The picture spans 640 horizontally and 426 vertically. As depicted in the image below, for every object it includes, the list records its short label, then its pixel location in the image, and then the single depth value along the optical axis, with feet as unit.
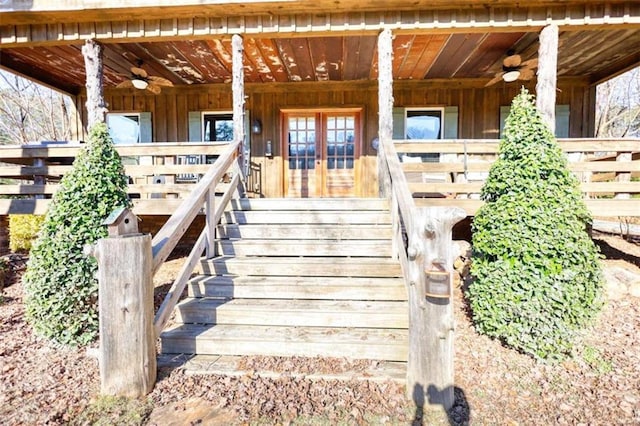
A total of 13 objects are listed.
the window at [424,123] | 22.30
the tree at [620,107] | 45.37
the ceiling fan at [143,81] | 17.88
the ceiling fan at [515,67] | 16.52
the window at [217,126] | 23.22
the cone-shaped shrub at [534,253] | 8.05
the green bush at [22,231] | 19.47
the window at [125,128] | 23.58
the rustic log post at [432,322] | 6.42
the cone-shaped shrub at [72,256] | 8.59
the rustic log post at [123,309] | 6.49
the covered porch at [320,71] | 13.65
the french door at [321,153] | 22.63
